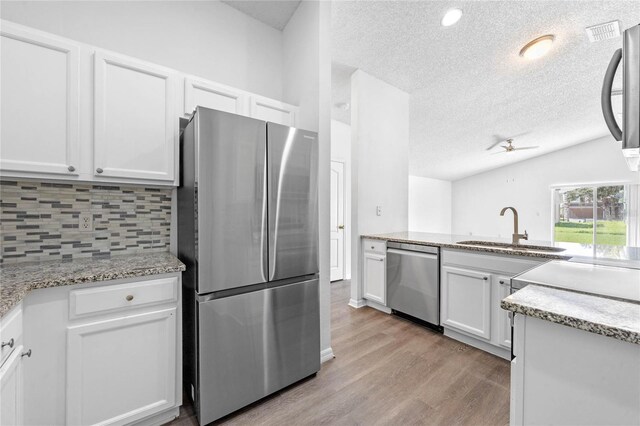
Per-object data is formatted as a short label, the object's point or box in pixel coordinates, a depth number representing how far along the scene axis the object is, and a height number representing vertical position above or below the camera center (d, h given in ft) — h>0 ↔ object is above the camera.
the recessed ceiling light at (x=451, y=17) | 7.99 +5.99
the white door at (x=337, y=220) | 14.24 -0.46
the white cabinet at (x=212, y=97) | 5.91 +2.69
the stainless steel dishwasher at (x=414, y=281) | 8.41 -2.33
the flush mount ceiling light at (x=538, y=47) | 9.46 +6.05
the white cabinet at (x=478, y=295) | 6.80 -2.33
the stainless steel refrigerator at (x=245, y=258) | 4.75 -0.93
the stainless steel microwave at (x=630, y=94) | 1.89 +0.85
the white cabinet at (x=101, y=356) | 3.82 -2.28
